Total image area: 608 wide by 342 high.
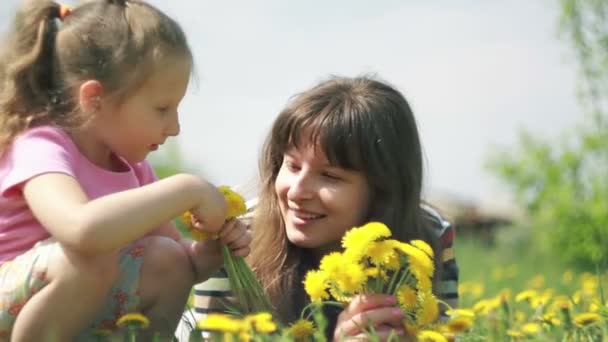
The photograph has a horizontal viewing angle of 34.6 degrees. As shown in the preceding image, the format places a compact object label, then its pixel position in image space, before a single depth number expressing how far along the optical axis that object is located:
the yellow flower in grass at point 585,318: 2.51
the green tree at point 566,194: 9.88
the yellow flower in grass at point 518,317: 2.99
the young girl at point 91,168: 2.34
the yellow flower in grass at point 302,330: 2.41
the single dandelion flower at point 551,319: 2.57
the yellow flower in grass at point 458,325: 2.21
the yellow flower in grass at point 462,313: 2.26
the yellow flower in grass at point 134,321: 2.21
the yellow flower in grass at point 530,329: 2.27
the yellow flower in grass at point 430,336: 2.17
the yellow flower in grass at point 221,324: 1.74
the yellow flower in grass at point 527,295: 2.86
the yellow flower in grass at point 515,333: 2.30
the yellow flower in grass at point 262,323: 1.87
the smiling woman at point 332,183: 3.07
